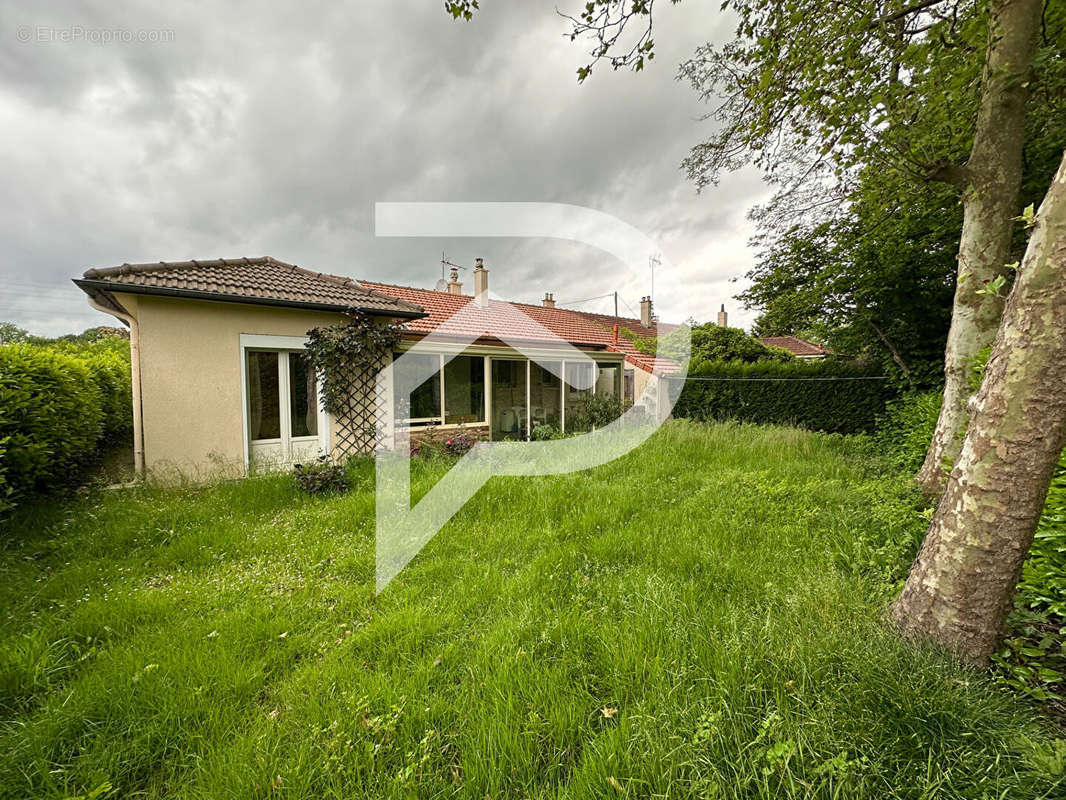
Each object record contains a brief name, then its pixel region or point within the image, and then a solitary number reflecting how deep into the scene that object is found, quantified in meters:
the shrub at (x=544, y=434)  9.47
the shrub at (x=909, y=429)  5.49
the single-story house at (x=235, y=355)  5.58
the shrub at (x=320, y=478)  5.19
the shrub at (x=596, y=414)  11.00
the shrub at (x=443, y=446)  7.17
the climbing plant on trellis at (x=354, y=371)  6.50
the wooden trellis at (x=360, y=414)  6.86
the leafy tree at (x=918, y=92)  3.63
